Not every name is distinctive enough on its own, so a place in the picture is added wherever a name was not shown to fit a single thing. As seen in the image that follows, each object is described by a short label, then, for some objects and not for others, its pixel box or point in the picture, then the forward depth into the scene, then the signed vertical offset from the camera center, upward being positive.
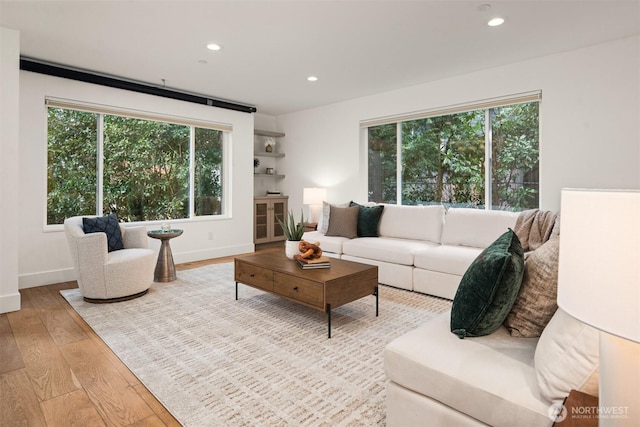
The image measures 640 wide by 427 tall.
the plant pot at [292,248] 3.23 -0.34
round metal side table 4.14 -0.58
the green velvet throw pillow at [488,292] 1.44 -0.34
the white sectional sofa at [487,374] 1.10 -0.59
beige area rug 1.80 -0.96
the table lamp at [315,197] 5.85 +0.23
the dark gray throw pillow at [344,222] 4.58 -0.14
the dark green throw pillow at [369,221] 4.55 -0.13
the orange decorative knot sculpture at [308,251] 3.04 -0.35
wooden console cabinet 6.38 -0.11
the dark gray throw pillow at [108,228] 3.60 -0.18
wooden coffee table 2.63 -0.57
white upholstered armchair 3.29 -0.55
